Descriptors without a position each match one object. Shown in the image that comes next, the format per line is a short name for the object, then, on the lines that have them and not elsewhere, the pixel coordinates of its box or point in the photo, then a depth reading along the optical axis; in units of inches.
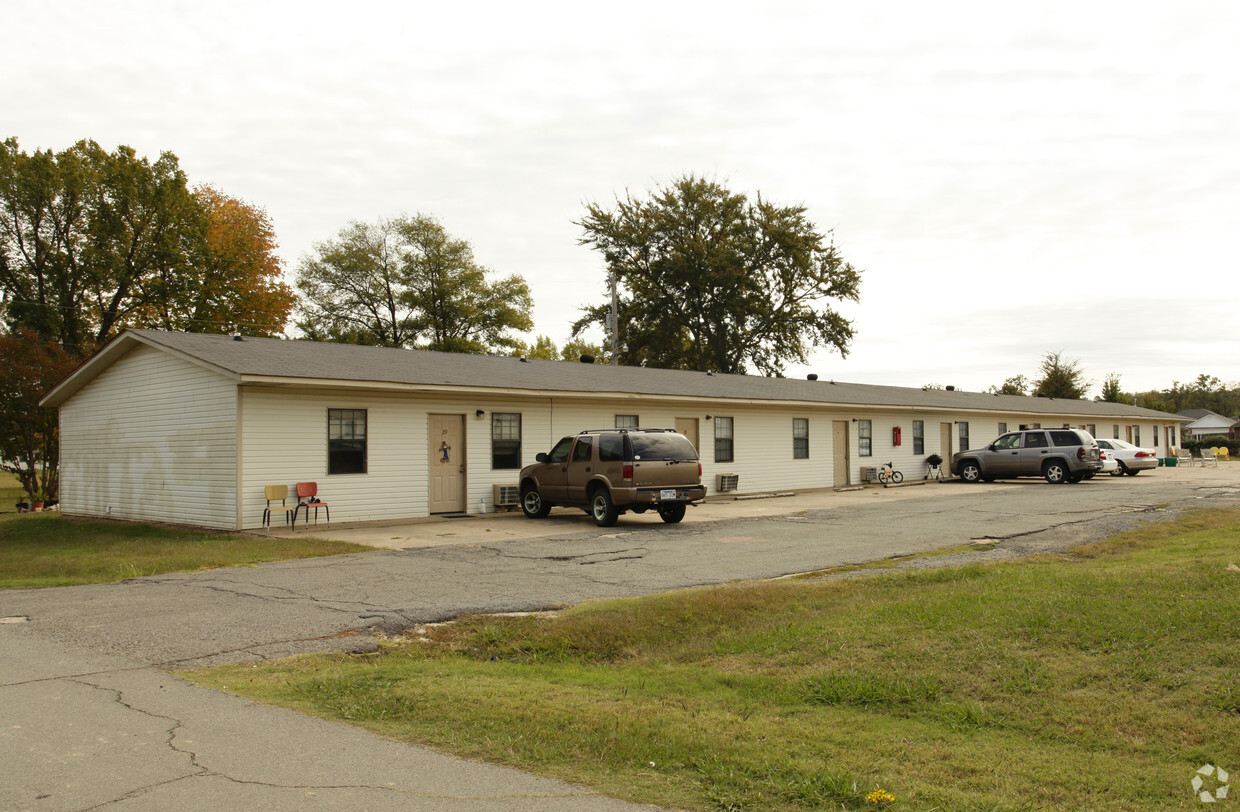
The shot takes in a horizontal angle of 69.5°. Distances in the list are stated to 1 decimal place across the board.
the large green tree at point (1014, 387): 2785.4
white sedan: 1386.6
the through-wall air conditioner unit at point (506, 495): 799.7
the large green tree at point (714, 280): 1945.1
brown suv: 671.8
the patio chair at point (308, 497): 674.2
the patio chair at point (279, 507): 657.6
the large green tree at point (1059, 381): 2370.8
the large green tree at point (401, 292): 2060.8
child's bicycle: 1224.2
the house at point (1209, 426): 4178.2
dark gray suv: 1131.9
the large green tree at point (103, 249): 1477.6
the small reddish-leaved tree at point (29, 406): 1026.7
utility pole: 1412.4
